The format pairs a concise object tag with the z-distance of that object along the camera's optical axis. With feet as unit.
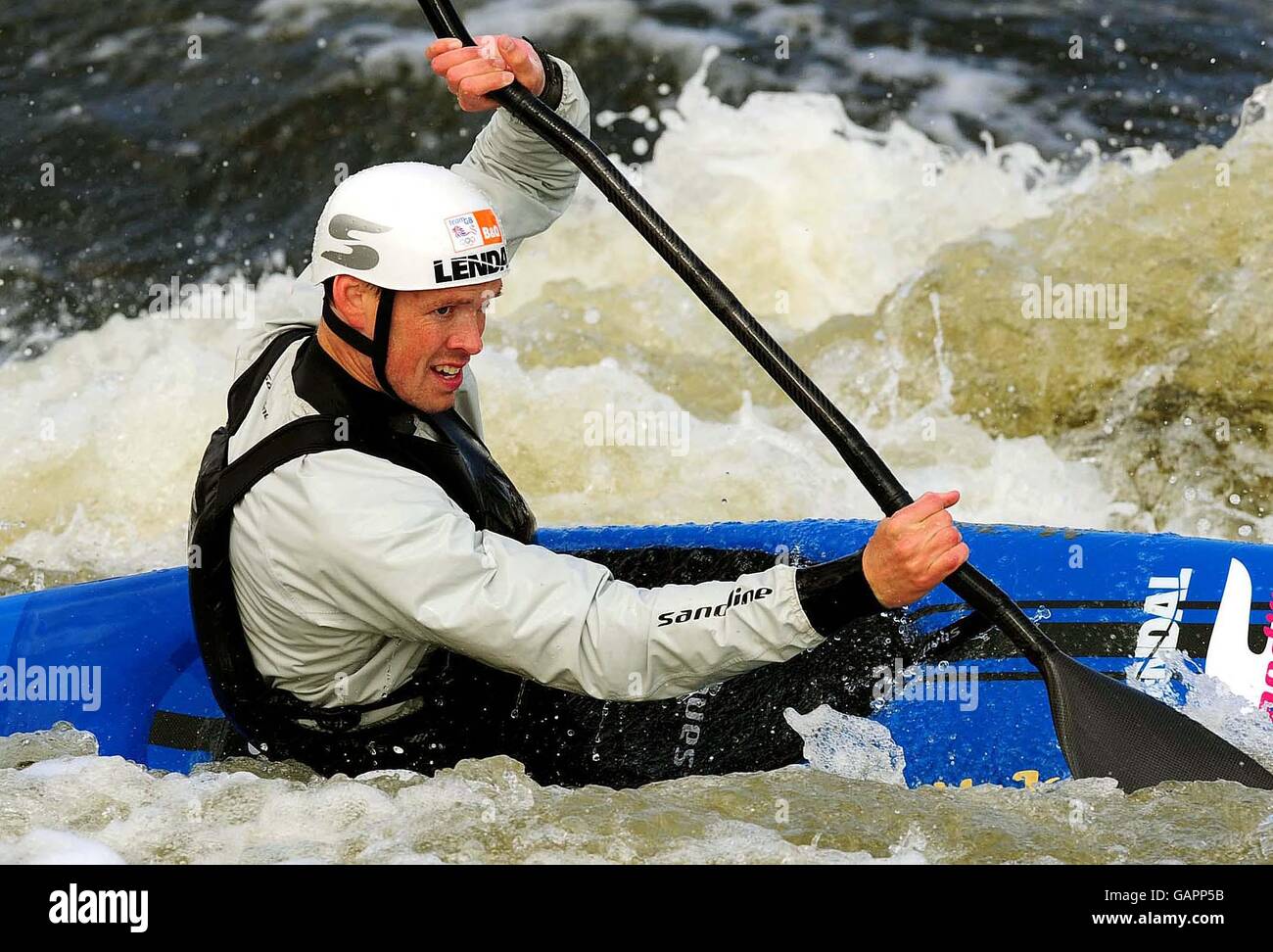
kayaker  14.82
